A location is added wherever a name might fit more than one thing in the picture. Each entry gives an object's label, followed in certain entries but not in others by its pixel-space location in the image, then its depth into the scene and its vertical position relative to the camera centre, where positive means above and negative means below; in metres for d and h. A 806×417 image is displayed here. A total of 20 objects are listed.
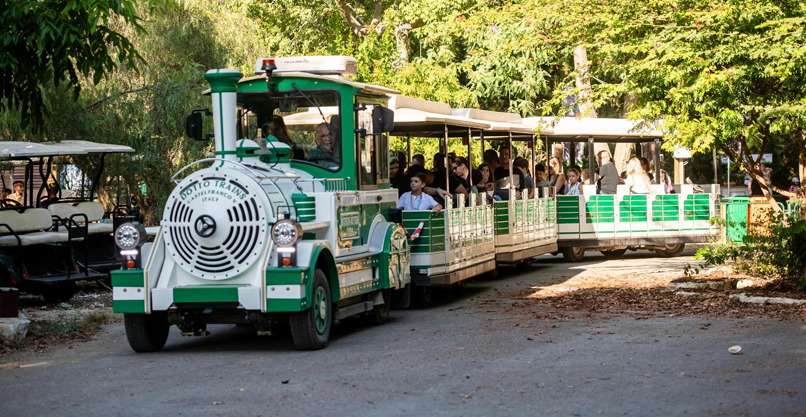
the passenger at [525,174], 19.69 -0.05
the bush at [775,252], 13.91 -1.17
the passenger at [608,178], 22.67 -0.19
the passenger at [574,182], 22.62 -0.25
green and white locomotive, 10.16 -0.45
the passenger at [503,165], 18.84 +0.12
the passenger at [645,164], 22.77 +0.08
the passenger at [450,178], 16.23 -0.07
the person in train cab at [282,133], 11.88 +0.48
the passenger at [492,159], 18.84 +0.23
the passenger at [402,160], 16.27 +0.21
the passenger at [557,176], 22.78 -0.12
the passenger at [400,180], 15.29 -0.08
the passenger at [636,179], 22.30 -0.22
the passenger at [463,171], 16.72 +0.02
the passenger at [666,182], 22.93 -0.32
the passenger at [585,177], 26.57 -0.18
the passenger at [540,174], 21.50 -0.06
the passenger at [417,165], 15.56 +0.13
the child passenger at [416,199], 14.55 -0.33
